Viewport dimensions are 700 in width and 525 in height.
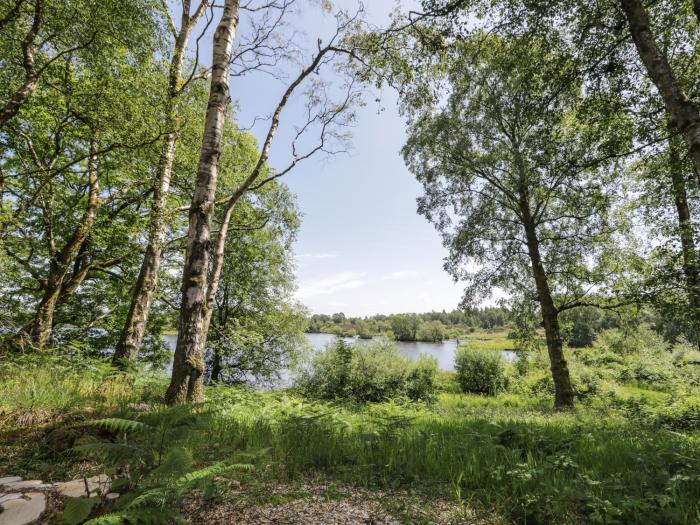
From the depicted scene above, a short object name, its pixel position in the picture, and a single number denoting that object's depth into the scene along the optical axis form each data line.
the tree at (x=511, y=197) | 11.42
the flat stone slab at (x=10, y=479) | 2.34
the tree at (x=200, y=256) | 5.32
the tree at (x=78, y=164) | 7.04
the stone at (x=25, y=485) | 2.26
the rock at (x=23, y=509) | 1.92
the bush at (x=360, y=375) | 15.72
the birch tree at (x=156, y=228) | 7.93
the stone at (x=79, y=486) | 2.18
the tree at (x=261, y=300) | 17.53
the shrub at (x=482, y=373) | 19.55
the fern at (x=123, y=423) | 2.56
